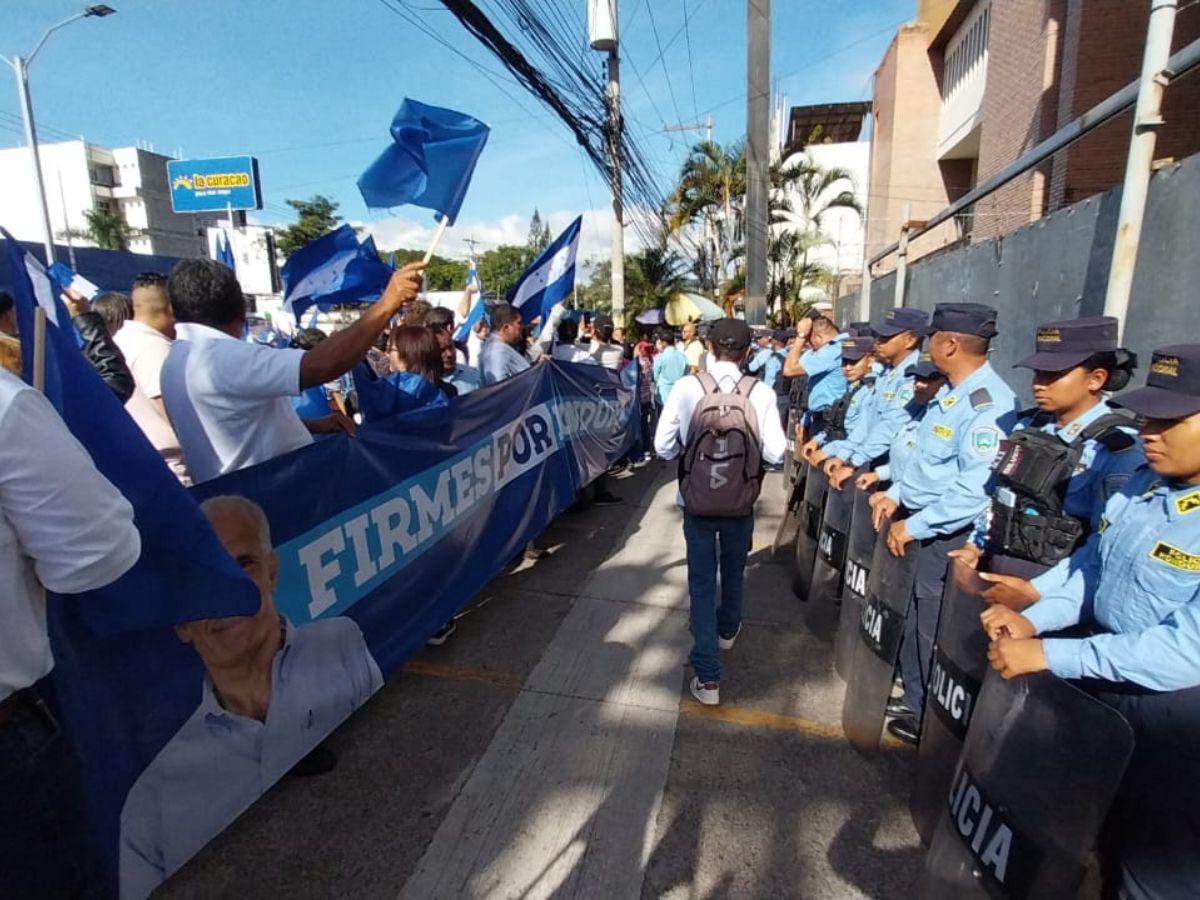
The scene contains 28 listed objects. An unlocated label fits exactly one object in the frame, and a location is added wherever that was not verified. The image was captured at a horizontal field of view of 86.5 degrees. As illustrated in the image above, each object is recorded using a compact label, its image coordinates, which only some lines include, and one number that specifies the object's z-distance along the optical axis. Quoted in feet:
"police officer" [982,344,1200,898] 4.89
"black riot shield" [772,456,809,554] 16.85
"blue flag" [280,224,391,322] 13.52
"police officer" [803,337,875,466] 14.38
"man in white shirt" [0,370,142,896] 3.89
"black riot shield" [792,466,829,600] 14.02
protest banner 5.91
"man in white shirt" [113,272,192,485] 8.61
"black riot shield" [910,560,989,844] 6.64
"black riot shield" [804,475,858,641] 11.97
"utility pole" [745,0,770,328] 41.01
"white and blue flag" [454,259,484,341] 22.57
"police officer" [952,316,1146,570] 7.33
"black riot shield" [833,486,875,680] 10.47
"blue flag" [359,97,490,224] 9.63
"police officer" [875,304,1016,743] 8.89
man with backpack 10.13
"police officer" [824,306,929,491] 12.55
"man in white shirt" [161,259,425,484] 7.08
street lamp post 49.65
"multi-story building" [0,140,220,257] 151.94
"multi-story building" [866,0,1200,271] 26.86
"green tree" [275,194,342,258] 145.48
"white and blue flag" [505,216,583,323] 18.46
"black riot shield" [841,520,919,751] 8.84
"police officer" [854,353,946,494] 10.80
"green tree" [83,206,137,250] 128.06
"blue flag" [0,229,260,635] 4.66
